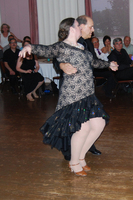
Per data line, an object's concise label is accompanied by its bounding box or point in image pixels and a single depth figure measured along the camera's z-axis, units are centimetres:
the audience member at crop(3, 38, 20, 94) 679
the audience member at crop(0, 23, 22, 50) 819
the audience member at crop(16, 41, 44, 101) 603
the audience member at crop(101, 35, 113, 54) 676
